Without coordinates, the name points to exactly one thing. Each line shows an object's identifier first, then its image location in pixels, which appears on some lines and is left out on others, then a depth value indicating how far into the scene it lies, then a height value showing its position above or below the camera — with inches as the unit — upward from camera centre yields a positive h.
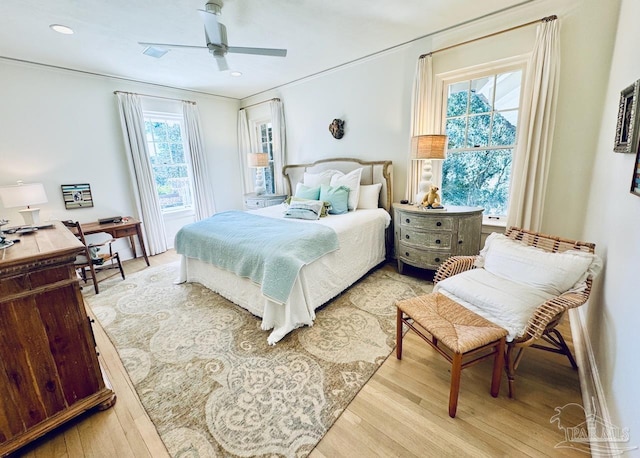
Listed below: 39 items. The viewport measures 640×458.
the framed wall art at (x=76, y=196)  141.7 -8.4
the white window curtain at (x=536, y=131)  91.6 +9.5
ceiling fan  84.2 +45.9
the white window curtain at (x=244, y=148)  208.4 +18.8
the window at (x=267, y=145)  204.2 +19.1
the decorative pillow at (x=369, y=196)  138.2 -15.4
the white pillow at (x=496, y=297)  59.2 -32.6
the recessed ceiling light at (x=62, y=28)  95.7 +54.2
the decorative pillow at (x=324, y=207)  127.3 -18.4
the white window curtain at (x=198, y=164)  181.6 +6.8
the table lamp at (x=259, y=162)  189.5 +6.1
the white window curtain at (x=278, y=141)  181.7 +19.8
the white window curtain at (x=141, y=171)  154.2 +3.2
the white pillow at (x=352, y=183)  136.0 -8.3
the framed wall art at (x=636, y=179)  47.9 -4.6
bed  85.8 -35.0
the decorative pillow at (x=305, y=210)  119.0 -18.2
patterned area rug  54.8 -51.7
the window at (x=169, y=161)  175.2 +9.5
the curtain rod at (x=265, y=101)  180.5 +48.2
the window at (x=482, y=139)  110.7 +9.1
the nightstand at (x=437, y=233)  106.7 -28.6
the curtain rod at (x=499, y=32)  90.2 +46.8
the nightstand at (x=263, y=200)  181.3 -19.5
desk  136.2 -25.7
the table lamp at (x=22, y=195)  105.9 -5.0
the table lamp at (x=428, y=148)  110.7 +6.2
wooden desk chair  111.3 -34.2
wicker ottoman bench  53.9 -35.9
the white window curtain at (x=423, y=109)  118.3 +24.2
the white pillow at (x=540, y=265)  62.8 -26.8
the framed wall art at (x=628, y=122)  53.4 +6.8
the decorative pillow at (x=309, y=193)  140.5 -12.7
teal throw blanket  81.1 -25.7
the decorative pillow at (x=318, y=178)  151.0 -5.5
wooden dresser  48.5 -31.2
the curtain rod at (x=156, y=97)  151.4 +48.4
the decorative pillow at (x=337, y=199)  130.6 -15.1
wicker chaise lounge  56.2 -32.2
